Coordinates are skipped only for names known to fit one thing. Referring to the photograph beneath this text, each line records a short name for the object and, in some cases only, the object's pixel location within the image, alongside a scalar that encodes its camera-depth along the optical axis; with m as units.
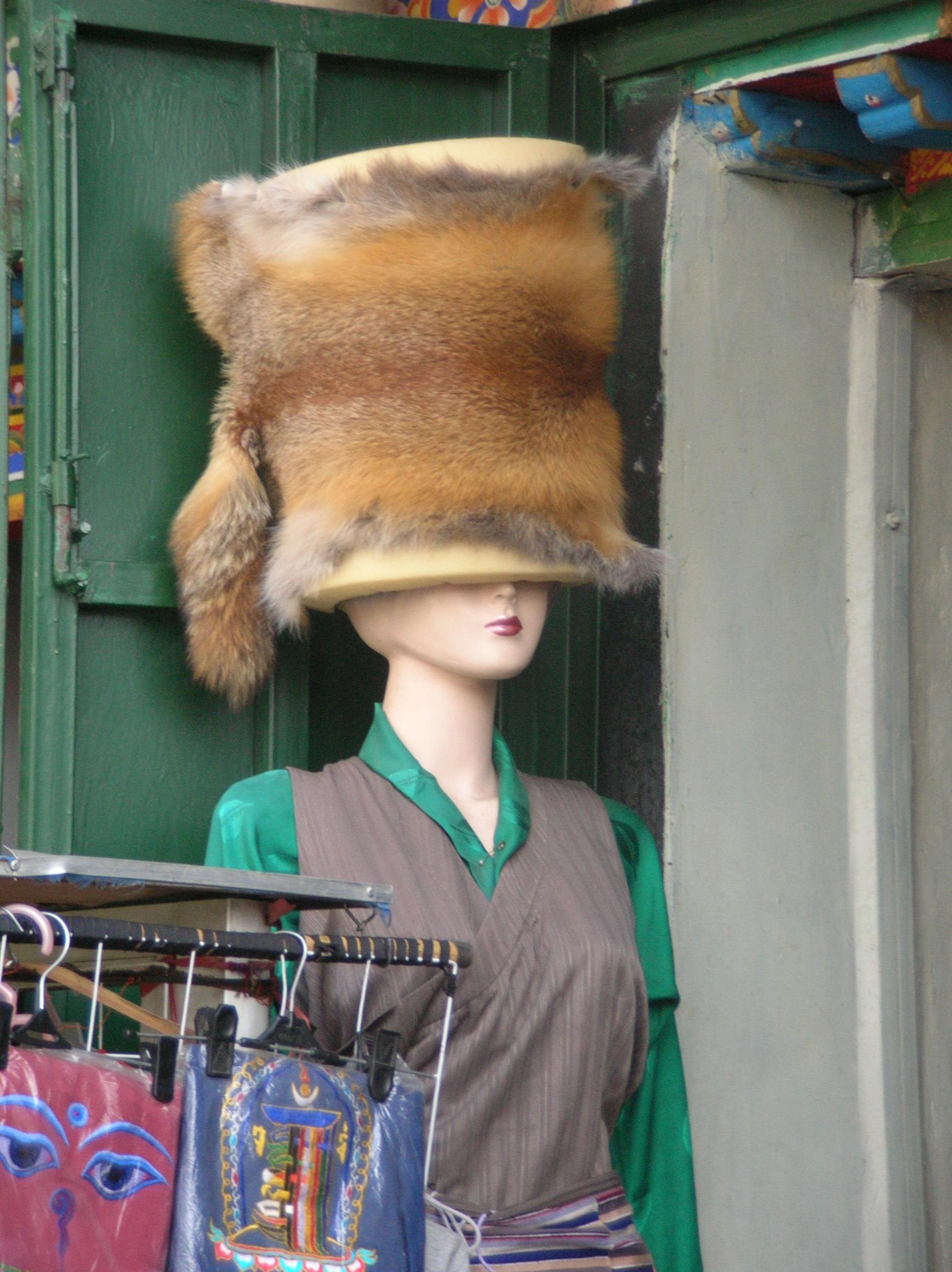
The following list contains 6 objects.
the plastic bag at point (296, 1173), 5.28
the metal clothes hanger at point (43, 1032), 5.27
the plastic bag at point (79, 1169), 5.23
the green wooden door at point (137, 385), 5.87
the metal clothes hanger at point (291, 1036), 5.38
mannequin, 5.72
